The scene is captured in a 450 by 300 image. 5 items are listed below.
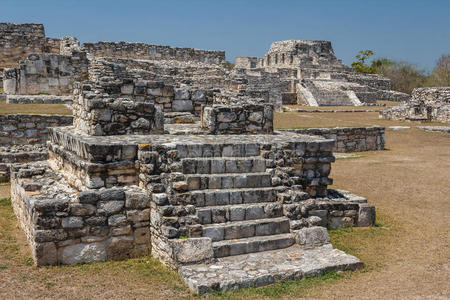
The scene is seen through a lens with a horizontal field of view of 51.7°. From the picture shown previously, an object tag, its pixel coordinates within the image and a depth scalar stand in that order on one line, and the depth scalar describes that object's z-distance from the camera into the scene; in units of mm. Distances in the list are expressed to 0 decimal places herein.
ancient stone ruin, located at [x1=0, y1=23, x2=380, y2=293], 5785
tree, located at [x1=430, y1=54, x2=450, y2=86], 44375
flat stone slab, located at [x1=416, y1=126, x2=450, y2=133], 20406
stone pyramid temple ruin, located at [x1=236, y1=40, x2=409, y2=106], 34188
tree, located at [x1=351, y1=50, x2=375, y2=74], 55109
